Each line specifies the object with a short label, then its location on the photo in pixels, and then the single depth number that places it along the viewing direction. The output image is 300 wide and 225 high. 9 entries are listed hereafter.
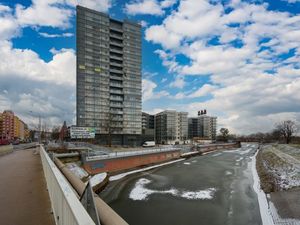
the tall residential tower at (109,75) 85.75
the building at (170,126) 142.00
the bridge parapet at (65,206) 2.95
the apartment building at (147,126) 100.47
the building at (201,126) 184.00
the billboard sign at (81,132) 38.25
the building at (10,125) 133.65
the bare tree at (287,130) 92.74
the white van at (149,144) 75.81
